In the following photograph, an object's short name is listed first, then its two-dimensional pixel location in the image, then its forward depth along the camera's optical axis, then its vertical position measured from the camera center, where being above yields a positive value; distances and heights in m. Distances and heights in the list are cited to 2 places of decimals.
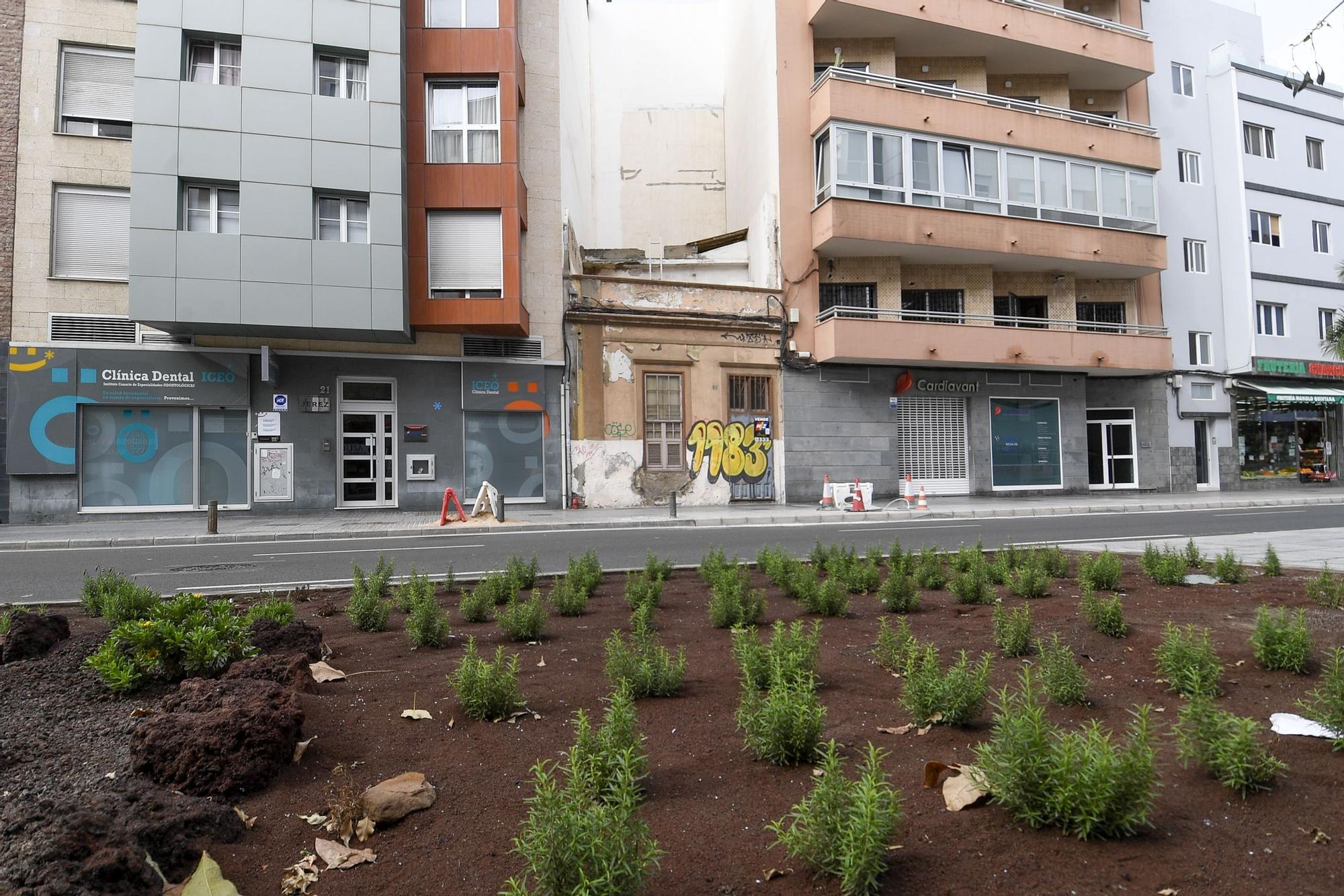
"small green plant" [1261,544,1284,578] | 7.11 -0.87
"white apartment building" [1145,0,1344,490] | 27.33 +7.86
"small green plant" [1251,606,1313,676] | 3.91 -0.87
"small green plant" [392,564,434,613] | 5.74 -0.81
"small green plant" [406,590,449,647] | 5.10 -0.92
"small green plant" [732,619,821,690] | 3.76 -0.88
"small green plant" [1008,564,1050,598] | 6.35 -0.89
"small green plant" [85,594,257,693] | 3.74 -0.79
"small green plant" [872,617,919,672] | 4.21 -0.95
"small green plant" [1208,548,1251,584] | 6.75 -0.87
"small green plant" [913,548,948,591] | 7.09 -0.89
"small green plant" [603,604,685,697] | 3.96 -0.96
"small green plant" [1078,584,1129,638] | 4.78 -0.89
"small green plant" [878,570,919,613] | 6.00 -0.91
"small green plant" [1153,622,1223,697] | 3.53 -0.91
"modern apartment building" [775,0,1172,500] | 22.12 +6.87
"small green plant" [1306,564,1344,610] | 5.38 -0.86
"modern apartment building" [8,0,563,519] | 17.36 +5.25
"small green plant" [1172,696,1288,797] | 2.64 -0.96
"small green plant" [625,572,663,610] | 6.23 -0.88
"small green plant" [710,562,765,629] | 5.64 -0.91
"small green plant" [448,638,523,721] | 3.65 -0.96
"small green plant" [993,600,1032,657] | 4.48 -0.92
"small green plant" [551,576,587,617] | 6.18 -0.92
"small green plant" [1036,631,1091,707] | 3.56 -0.94
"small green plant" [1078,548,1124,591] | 6.53 -0.84
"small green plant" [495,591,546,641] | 5.29 -0.92
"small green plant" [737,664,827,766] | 3.04 -0.97
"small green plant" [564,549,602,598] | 6.96 -0.82
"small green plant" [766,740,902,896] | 2.11 -0.98
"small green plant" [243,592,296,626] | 4.93 -0.77
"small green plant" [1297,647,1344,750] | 2.93 -0.90
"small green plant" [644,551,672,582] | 7.61 -0.85
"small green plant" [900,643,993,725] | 3.35 -0.94
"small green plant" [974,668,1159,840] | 2.34 -0.94
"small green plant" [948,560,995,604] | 6.27 -0.91
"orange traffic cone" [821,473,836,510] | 20.27 -0.52
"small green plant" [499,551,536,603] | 6.87 -0.82
